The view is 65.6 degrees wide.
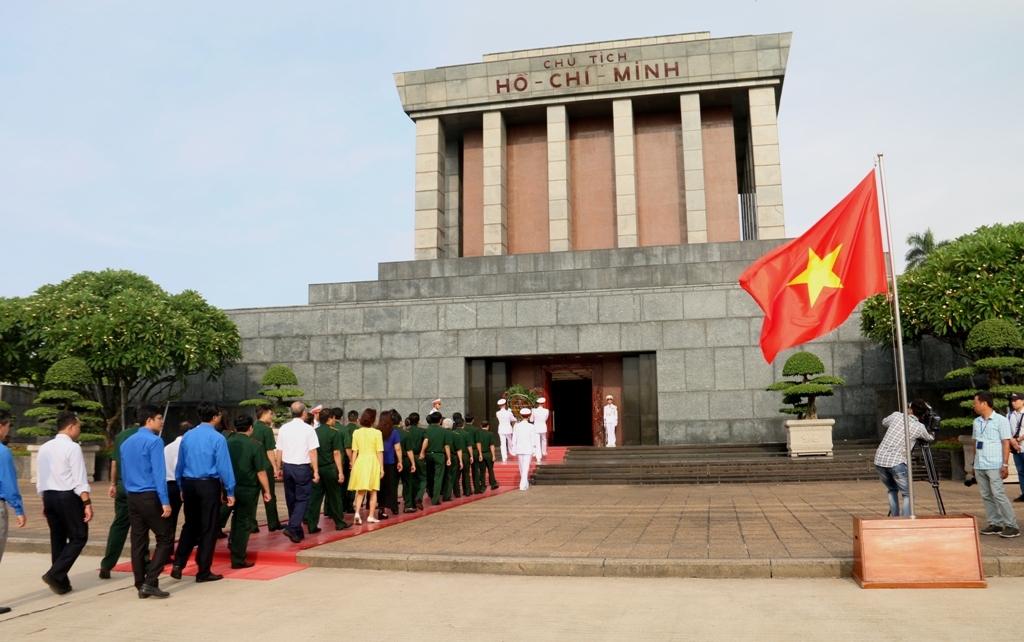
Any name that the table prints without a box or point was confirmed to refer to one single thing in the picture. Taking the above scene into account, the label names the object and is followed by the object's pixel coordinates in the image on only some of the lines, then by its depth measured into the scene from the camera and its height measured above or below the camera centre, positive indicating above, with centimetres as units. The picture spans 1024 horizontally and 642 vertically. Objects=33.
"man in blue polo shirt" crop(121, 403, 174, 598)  731 -63
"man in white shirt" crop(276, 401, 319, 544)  981 -56
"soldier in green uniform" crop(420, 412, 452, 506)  1359 -61
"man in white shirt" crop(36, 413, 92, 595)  721 -67
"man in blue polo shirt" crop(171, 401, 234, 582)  783 -59
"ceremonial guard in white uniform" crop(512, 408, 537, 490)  1633 -58
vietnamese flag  774 +135
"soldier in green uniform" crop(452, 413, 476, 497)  1480 -78
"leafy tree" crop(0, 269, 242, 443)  1973 +222
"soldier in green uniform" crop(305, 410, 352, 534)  1080 -69
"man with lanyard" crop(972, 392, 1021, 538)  889 -65
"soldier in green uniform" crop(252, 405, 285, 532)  961 -28
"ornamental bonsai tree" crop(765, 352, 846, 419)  1859 +62
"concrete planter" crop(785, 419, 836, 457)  1856 -62
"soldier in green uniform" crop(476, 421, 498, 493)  1609 -71
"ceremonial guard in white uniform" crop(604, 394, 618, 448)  2197 -23
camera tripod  873 -63
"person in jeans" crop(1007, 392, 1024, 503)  1022 -17
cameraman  899 -51
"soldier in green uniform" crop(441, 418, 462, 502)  1401 -80
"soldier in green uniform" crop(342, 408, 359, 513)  1118 -24
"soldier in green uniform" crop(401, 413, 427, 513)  1270 -88
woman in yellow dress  1087 -55
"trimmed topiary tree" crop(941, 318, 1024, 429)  1608 +97
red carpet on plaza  819 -150
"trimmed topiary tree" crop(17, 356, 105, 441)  1888 +56
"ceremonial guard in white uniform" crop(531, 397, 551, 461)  1880 -30
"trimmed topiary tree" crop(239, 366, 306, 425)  2134 +75
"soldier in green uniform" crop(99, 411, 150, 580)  801 -108
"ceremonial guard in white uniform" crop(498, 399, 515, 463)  2092 -20
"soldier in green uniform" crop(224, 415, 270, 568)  834 -69
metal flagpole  697 +72
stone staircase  1739 -126
